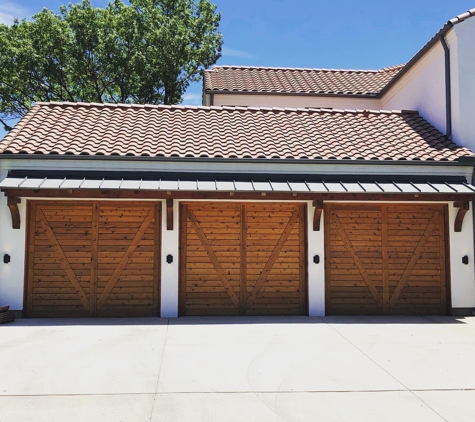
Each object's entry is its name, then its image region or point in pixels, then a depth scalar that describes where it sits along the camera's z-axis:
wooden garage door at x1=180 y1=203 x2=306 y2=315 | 9.23
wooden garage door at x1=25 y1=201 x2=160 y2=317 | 8.90
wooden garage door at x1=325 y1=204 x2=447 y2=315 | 9.45
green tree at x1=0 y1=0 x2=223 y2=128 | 23.39
